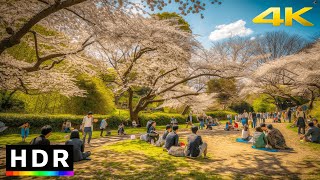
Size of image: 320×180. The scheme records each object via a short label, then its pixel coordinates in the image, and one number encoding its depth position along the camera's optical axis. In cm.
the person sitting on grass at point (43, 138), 548
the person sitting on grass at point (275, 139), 833
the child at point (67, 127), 1572
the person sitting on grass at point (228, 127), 1716
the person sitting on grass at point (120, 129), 1414
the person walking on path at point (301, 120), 1218
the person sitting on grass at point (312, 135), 953
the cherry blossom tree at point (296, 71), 1812
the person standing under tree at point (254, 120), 1728
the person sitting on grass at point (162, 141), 903
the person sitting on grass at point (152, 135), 985
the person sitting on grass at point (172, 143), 725
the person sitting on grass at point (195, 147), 686
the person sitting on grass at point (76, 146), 626
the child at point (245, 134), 1084
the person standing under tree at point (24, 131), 1056
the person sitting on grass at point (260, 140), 852
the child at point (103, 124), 1342
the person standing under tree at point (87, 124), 922
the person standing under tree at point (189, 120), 2197
